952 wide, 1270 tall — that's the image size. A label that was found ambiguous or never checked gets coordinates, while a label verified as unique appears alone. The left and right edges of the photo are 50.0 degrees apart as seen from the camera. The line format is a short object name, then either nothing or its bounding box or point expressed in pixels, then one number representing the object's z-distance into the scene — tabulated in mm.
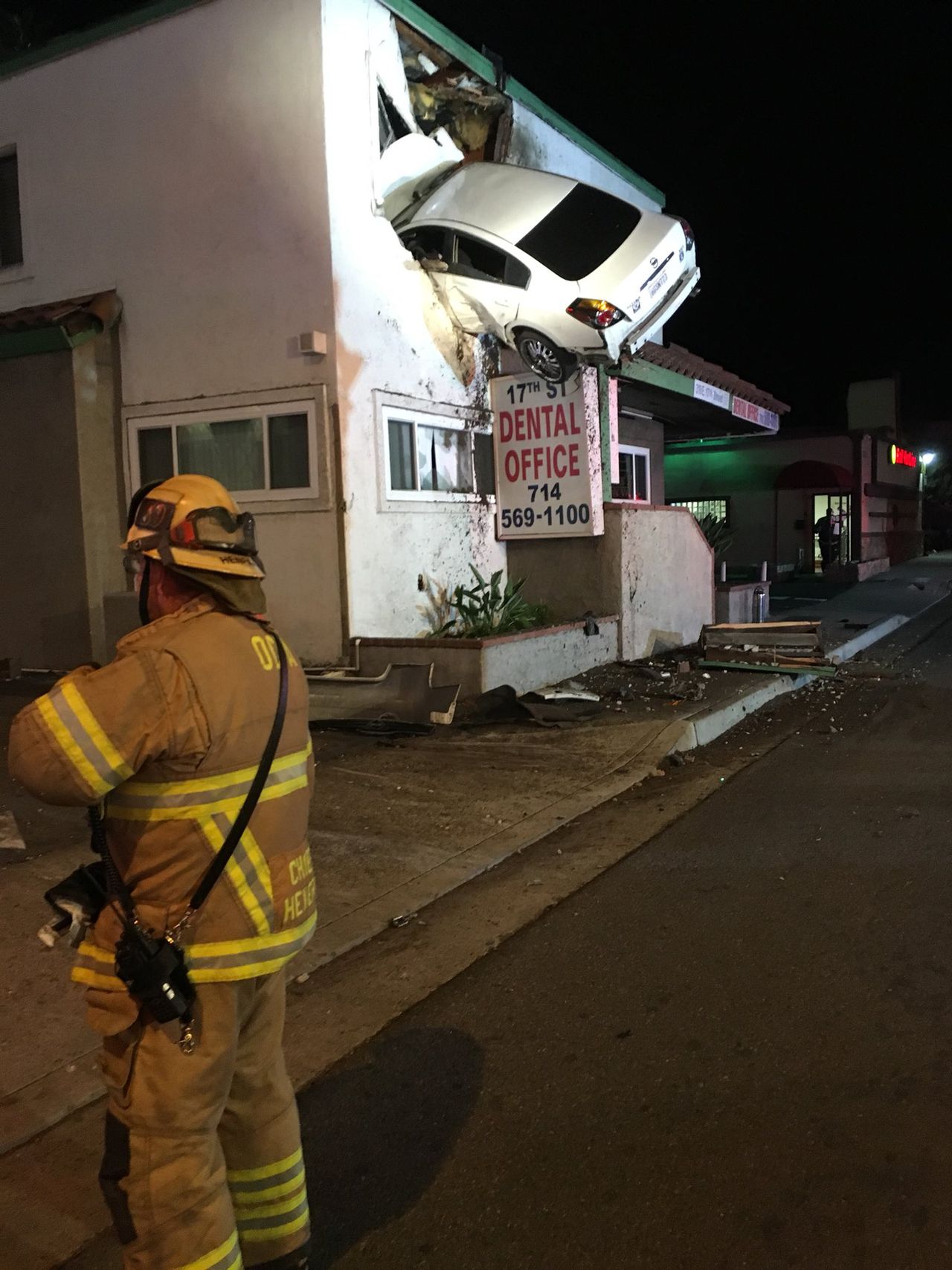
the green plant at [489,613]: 10359
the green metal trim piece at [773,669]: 11492
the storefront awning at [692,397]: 12836
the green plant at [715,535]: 16750
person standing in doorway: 26984
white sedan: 9977
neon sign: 30728
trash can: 15844
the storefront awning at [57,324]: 10219
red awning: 27047
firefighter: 2168
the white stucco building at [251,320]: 9602
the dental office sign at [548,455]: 10508
